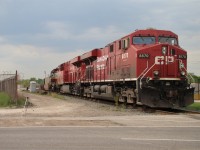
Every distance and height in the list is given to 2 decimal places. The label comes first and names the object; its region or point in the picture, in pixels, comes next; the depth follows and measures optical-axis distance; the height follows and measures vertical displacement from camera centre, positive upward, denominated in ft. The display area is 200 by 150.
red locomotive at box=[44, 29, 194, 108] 67.67 +2.74
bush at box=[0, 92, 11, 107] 85.46 -3.61
